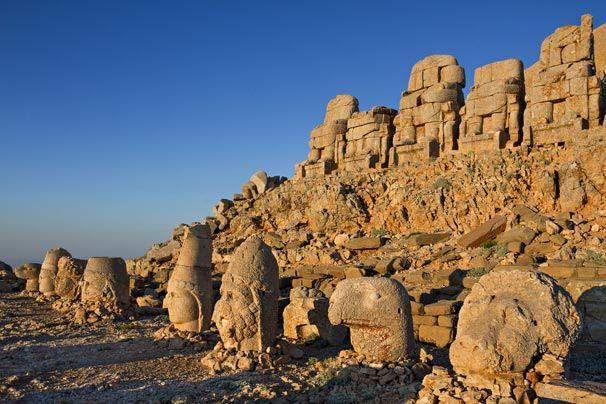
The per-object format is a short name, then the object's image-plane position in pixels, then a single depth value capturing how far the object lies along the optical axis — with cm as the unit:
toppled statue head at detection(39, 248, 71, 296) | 1673
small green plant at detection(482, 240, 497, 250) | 1416
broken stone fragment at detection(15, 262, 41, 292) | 1947
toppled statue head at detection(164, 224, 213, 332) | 1021
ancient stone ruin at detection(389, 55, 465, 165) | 2014
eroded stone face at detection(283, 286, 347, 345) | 961
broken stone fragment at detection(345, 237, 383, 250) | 1694
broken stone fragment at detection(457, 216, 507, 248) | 1457
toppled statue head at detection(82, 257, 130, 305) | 1308
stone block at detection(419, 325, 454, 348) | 973
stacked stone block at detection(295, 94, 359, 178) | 2400
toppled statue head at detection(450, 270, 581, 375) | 543
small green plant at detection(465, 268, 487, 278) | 1228
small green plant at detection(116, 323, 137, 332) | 1168
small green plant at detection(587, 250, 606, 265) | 1134
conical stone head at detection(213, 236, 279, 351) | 821
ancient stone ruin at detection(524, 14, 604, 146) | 1652
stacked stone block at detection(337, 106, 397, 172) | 2194
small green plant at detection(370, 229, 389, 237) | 1807
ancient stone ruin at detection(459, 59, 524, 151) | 1823
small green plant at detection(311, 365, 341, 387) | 716
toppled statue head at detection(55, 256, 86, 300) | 1571
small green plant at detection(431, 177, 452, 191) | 1766
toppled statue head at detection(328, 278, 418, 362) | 743
